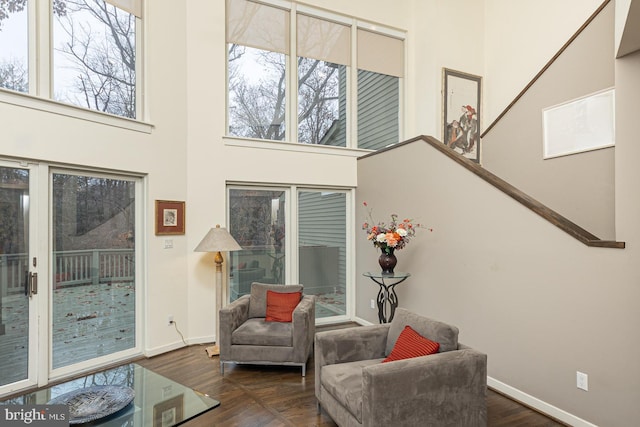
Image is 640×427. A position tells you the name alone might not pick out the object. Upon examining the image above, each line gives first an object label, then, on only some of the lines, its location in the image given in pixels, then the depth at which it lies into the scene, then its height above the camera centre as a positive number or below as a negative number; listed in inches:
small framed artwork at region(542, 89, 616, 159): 125.1 +32.7
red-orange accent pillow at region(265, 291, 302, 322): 147.0 -38.7
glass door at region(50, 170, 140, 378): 131.5 -23.2
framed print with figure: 201.9 +57.7
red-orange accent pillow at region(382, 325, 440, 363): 90.4 -34.6
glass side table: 147.5 -37.6
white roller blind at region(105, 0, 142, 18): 144.2 +83.6
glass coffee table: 79.7 -46.4
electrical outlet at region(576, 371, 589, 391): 94.9 -44.6
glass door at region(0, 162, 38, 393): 117.1 -24.2
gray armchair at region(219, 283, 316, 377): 133.3 -48.4
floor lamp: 148.3 -14.6
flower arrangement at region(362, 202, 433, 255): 144.0 -9.4
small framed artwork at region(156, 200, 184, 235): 154.2 -2.5
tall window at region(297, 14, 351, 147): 195.9 +73.8
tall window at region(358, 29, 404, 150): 209.2 +73.2
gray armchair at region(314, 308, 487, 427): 80.0 -42.4
